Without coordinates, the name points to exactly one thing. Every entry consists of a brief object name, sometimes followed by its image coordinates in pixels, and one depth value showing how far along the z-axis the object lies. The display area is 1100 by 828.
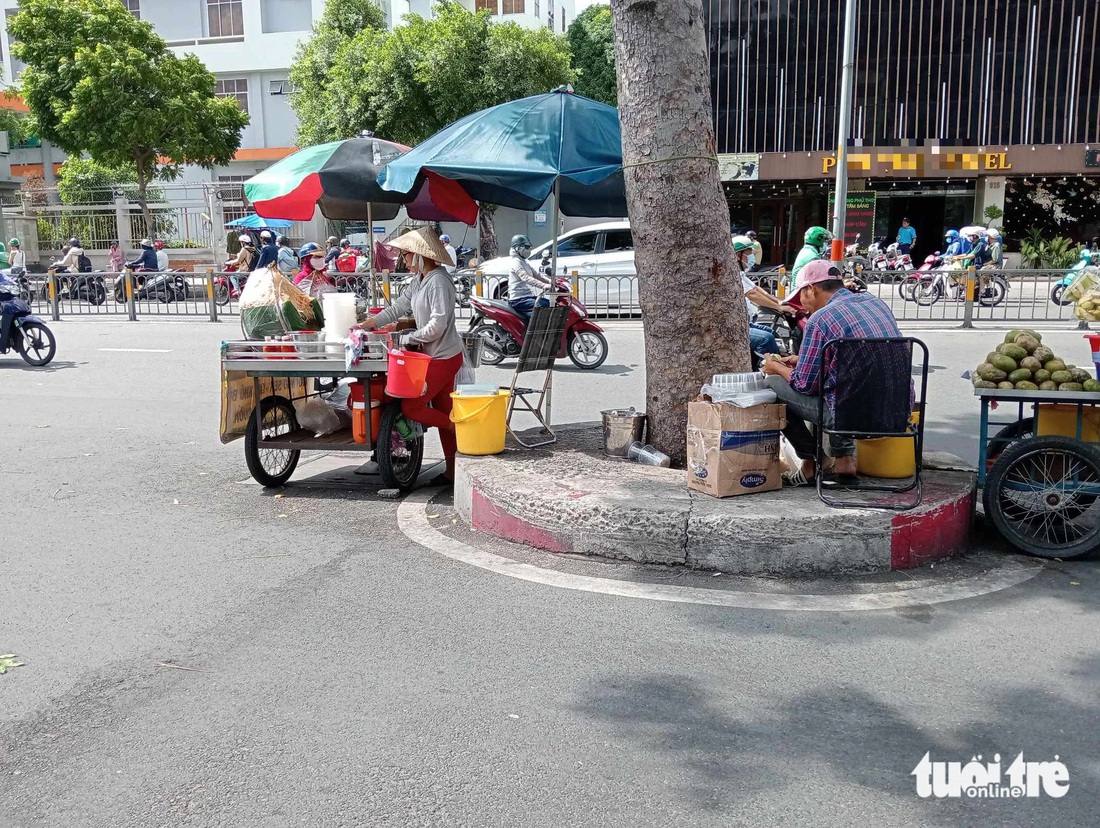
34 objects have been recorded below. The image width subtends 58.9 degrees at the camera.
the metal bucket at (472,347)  7.32
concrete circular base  4.94
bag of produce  6.89
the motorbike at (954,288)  16.20
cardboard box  5.30
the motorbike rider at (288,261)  16.77
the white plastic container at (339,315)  6.84
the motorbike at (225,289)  19.30
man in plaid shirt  5.45
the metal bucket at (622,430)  6.52
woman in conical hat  6.71
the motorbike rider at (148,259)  24.06
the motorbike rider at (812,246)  10.34
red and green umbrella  7.91
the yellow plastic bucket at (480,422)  6.34
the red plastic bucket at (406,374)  6.40
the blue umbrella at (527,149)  6.81
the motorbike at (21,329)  12.73
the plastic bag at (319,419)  7.19
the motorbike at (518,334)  12.22
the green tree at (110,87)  28.42
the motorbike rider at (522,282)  12.59
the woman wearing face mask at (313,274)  9.38
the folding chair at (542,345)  6.95
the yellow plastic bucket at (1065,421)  5.38
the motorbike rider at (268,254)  17.84
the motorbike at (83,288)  20.84
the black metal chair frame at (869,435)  5.11
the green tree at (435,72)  28.61
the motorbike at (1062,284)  15.18
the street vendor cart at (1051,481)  5.13
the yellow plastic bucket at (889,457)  5.57
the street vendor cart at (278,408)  6.63
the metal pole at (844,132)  16.80
